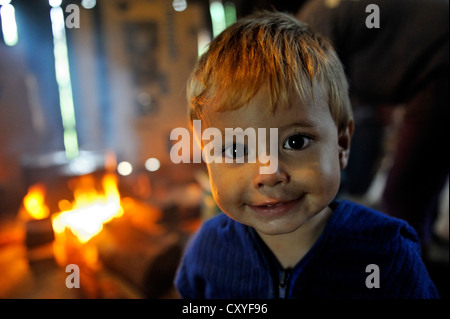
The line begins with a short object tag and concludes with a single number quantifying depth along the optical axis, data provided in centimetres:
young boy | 61
